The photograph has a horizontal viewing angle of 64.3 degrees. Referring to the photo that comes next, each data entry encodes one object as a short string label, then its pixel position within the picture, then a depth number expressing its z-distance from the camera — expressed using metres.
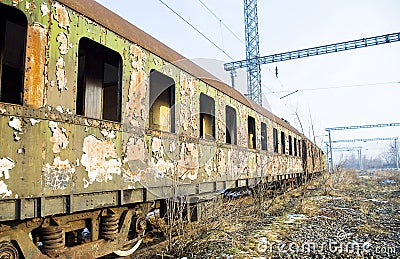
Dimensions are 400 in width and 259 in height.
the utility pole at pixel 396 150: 67.12
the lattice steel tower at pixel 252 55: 28.52
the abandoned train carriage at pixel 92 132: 3.04
